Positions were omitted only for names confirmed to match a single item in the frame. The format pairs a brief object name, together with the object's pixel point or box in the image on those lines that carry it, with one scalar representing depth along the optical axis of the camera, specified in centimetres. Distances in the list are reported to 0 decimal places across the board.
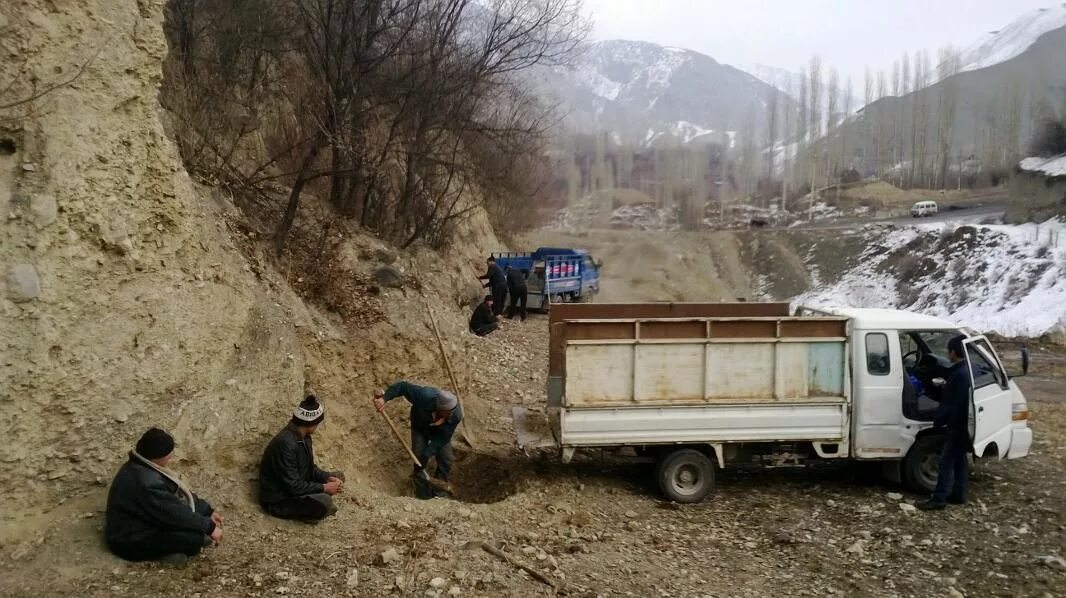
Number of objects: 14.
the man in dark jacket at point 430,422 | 839
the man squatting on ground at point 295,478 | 612
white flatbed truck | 768
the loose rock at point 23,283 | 521
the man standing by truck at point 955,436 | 738
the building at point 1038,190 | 3136
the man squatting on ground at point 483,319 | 1573
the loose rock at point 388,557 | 550
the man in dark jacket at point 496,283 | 1795
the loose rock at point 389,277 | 1152
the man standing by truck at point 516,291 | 1973
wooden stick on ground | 558
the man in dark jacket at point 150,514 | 502
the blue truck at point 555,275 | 2188
